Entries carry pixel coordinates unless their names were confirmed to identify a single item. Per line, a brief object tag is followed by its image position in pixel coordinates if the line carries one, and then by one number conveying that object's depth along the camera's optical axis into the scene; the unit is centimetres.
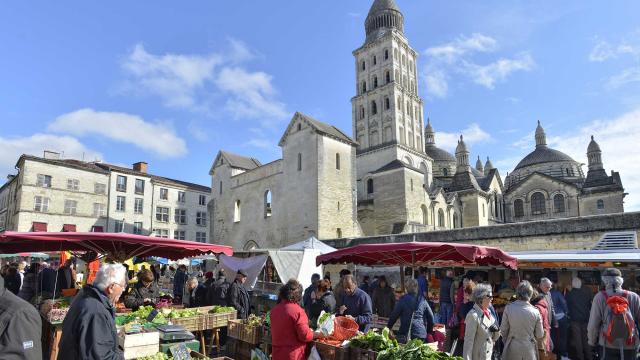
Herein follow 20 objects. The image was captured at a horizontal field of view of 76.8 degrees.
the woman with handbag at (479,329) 480
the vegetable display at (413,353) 419
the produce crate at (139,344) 477
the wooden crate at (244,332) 658
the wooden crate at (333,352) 490
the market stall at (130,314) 506
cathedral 2908
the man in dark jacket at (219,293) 909
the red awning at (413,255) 719
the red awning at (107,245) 717
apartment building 3372
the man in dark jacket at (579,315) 836
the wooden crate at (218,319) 777
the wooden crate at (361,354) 460
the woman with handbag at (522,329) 477
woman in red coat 447
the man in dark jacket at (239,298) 915
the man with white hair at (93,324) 288
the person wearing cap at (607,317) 533
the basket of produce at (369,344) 465
